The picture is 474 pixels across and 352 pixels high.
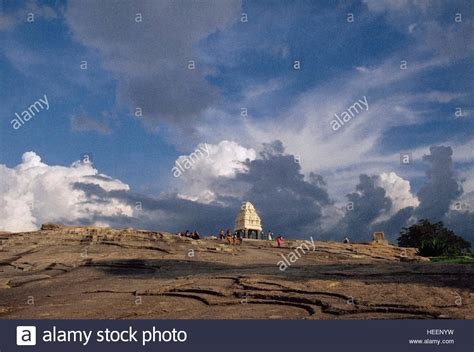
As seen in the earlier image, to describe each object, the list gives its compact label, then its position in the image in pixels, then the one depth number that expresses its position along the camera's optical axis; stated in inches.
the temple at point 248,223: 2204.7
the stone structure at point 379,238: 1744.1
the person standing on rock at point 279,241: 1493.0
